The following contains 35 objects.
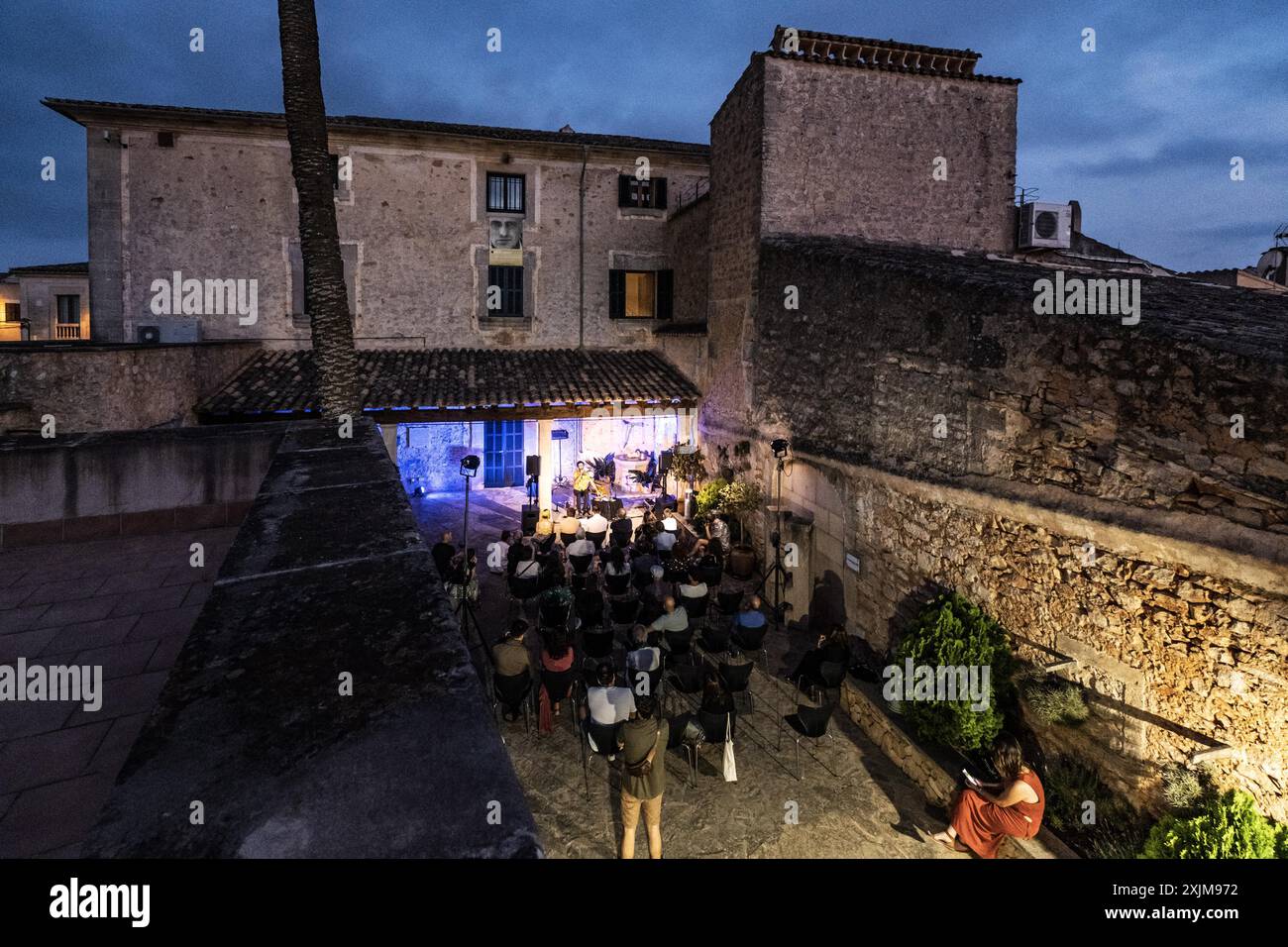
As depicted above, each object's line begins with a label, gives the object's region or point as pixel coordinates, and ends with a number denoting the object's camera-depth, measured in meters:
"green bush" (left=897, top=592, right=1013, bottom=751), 7.07
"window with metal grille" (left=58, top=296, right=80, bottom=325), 28.28
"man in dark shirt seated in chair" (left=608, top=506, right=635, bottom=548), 12.59
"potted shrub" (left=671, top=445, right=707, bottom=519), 16.06
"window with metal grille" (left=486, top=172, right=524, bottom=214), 18.33
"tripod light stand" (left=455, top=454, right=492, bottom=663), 9.42
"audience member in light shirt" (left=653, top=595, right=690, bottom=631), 9.08
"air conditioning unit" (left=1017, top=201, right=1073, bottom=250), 13.98
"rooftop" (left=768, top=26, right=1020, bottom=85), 12.57
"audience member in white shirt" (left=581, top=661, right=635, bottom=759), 6.79
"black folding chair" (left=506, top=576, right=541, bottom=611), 10.52
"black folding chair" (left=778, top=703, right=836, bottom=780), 7.48
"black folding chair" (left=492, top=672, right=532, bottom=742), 7.69
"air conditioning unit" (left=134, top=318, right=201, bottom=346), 16.16
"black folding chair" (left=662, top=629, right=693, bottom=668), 8.98
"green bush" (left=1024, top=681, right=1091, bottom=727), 6.66
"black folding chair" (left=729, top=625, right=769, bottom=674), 9.16
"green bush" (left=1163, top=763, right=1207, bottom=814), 5.72
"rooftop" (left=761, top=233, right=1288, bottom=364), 5.77
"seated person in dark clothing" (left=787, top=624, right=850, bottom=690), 8.50
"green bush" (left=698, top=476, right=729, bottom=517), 14.44
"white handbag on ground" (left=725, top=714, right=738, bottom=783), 7.05
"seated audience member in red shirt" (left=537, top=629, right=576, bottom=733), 8.02
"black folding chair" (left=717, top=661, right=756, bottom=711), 8.23
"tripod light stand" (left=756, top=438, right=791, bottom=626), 11.58
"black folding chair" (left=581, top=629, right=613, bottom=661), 8.78
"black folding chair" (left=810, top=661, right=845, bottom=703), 8.28
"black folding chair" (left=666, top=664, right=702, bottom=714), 8.19
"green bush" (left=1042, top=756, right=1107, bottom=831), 6.52
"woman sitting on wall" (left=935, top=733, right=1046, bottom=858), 5.93
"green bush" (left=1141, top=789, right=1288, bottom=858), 5.09
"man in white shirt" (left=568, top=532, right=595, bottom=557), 11.62
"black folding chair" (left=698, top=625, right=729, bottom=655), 8.99
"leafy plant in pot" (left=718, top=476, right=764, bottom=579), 13.00
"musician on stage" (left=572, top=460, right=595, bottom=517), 16.60
